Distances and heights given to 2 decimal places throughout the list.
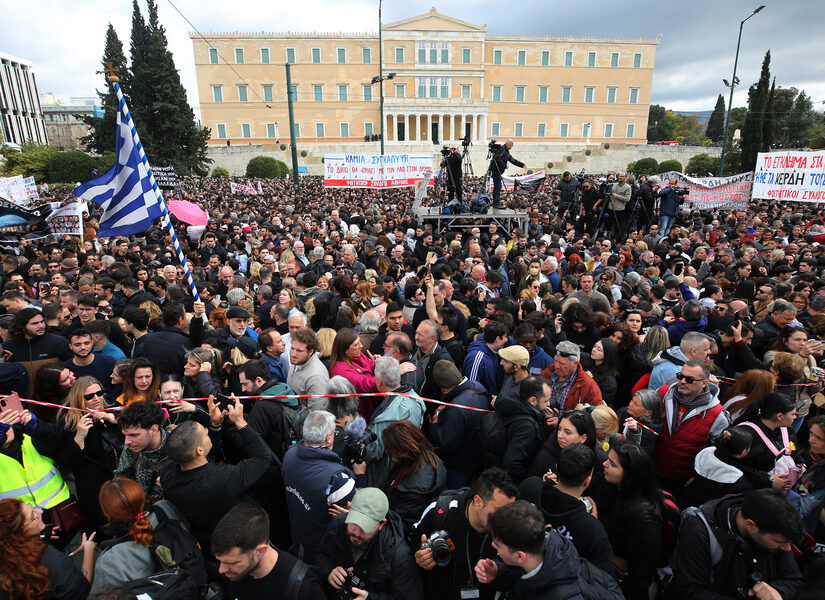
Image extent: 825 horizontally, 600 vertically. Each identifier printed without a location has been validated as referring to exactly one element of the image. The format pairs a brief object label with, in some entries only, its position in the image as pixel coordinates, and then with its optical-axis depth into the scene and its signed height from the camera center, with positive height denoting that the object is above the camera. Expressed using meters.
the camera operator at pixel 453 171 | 12.10 +0.12
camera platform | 12.35 -1.18
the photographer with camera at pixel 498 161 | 11.42 +0.35
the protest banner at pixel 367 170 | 16.12 +0.22
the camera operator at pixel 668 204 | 11.58 -0.76
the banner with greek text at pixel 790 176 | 11.36 -0.10
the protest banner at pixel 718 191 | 13.59 -0.53
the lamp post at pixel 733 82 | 22.47 +4.33
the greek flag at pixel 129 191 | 5.67 -0.16
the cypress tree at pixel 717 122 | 77.56 +8.59
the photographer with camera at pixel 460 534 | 2.24 -1.74
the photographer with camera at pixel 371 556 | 2.13 -1.77
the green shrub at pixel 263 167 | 39.91 +0.90
